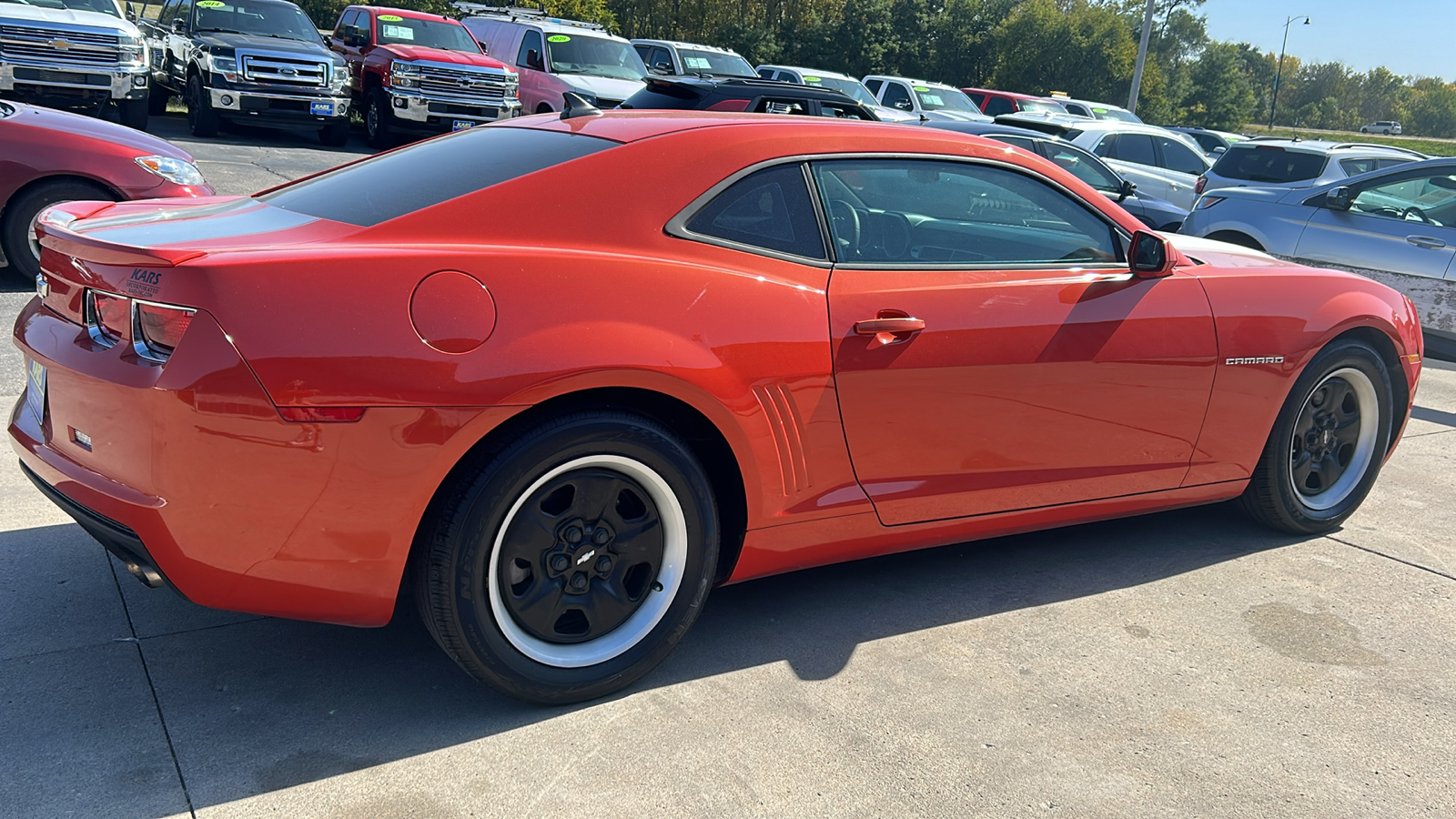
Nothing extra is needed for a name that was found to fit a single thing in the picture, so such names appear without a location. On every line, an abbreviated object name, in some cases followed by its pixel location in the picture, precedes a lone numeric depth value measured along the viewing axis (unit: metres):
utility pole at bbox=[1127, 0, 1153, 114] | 32.78
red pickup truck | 16.88
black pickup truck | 15.05
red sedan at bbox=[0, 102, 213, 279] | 6.57
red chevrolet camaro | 2.63
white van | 16.98
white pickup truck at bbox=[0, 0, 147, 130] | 12.92
